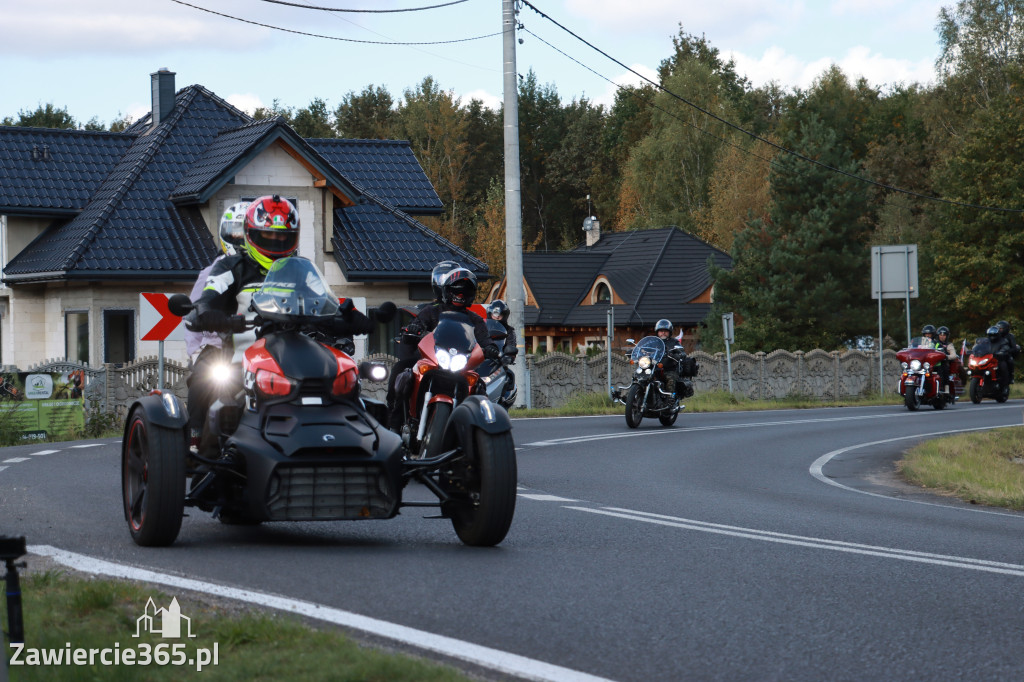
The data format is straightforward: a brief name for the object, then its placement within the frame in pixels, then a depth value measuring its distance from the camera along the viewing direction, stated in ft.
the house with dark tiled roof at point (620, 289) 207.92
